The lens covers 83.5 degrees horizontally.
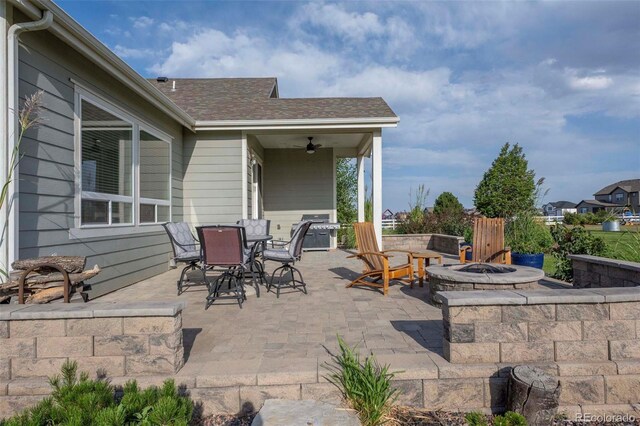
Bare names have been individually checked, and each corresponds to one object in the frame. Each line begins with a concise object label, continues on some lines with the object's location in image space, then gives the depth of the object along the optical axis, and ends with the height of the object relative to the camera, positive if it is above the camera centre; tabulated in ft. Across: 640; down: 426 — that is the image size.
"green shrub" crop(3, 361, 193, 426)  5.23 -2.92
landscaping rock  5.74 -3.24
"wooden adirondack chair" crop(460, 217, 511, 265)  15.46 -0.98
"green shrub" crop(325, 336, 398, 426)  6.48 -3.14
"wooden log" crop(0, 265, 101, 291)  8.97 -1.52
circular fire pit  10.99 -1.81
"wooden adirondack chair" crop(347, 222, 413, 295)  15.43 -1.80
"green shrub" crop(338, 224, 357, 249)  33.94 -1.66
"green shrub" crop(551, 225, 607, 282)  17.69 -1.36
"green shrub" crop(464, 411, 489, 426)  6.09 -3.46
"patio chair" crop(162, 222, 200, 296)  15.71 -1.17
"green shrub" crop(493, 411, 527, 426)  5.92 -3.34
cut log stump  6.27 -3.15
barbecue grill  32.22 -1.42
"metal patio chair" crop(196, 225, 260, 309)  13.19 -1.12
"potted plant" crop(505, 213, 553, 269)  20.18 -1.24
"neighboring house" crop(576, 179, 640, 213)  157.79 +11.54
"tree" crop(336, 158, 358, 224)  55.11 +5.63
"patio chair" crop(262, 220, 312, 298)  15.25 -1.40
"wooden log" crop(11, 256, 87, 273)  9.56 -1.14
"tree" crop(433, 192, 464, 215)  41.01 +2.12
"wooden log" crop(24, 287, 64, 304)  8.91 -1.89
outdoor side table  15.92 -1.76
